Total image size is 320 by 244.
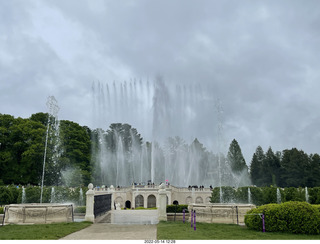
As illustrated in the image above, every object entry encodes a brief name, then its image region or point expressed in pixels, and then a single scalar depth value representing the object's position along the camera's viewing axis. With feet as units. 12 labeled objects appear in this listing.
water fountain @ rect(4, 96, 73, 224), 59.00
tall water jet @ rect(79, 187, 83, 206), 128.88
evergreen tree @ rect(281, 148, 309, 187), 256.73
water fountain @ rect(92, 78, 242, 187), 179.58
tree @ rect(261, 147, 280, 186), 286.25
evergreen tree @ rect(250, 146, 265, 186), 295.28
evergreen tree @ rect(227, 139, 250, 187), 279.53
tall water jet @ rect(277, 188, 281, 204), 124.77
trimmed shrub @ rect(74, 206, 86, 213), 87.22
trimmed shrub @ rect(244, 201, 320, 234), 43.73
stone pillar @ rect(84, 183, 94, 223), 66.08
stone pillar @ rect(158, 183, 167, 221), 68.49
